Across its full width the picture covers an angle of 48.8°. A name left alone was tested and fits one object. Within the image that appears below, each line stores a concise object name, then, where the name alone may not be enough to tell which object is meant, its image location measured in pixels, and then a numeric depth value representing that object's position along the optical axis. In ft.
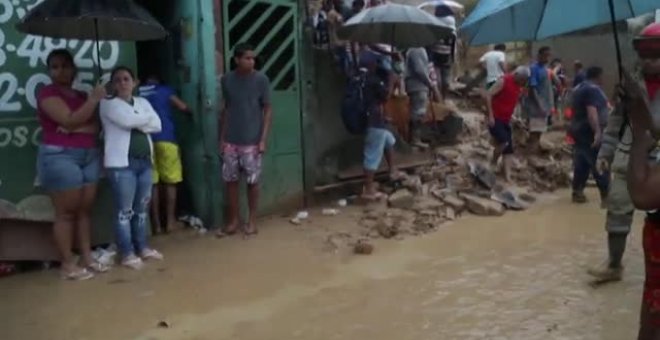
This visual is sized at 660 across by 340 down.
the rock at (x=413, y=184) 27.37
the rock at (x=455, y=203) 25.66
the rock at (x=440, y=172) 29.01
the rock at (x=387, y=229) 22.41
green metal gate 24.27
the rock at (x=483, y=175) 28.40
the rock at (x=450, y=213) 24.77
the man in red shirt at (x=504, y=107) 29.63
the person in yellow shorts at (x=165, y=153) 21.71
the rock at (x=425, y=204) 25.34
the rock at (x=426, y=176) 28.73
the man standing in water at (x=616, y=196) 15.94
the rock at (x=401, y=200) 25.66
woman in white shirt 18.65
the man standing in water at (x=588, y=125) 25.53
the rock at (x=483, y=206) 25.41
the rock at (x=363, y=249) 20.40
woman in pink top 17.75
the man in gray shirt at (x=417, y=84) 30.45
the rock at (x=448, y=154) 31.27
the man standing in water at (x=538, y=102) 33.86
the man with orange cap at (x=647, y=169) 8.80
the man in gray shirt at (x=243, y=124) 21.95
